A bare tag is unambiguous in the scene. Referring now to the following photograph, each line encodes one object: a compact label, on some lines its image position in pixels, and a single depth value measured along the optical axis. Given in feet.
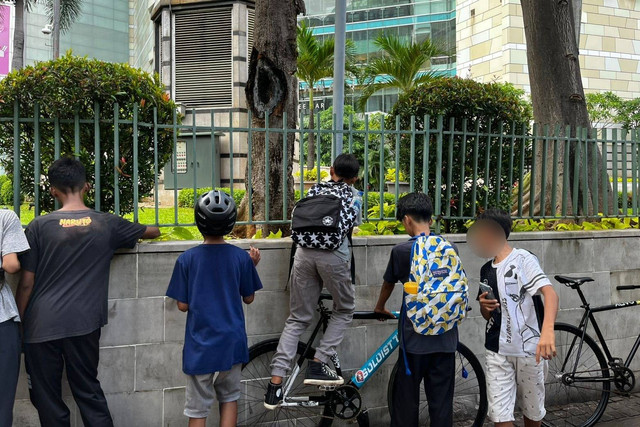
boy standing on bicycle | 14.02
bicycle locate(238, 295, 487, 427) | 15.14
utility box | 15.33
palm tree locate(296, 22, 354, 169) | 76.07
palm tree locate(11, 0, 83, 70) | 80.23
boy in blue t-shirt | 12.11
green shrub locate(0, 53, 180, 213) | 14.17
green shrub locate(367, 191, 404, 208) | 20.54
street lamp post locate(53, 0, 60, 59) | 92.94
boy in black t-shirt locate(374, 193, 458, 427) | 13.23
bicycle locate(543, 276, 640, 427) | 17.10
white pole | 27.02
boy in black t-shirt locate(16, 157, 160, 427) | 12.69
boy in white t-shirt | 12.99
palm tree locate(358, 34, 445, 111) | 75.00
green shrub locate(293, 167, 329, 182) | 21.31
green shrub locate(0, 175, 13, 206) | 15.37
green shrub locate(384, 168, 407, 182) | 23.49
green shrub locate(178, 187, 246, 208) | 31.56
